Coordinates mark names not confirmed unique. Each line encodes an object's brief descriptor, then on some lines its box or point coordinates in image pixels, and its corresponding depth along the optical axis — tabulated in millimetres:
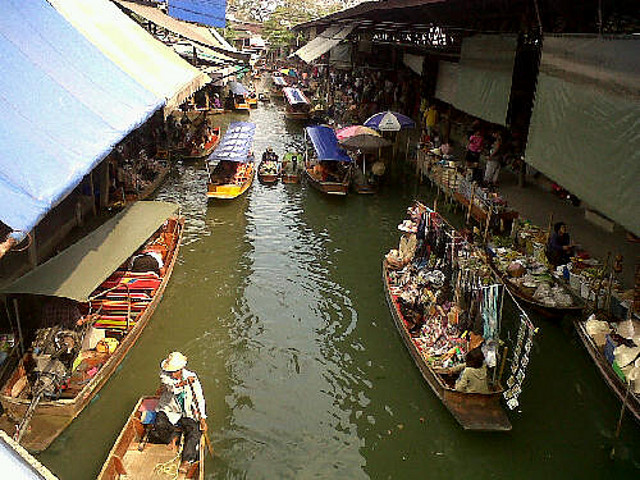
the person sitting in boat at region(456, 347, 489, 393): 8180
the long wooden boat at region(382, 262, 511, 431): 8008
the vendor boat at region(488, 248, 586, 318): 10824
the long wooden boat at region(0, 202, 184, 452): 7719
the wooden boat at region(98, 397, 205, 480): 6680
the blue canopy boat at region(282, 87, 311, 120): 33531
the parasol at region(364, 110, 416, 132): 19828
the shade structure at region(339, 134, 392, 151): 19016
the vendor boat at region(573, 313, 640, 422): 7871
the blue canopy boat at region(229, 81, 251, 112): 35781
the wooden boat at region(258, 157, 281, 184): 20703
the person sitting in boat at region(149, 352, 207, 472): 6930
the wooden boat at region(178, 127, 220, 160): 23391
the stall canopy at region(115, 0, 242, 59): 20125
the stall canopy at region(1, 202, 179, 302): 8586
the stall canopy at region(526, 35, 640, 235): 7816
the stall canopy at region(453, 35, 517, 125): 13641
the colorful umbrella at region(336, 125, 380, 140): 19219
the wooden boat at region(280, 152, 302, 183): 20922
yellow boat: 18141
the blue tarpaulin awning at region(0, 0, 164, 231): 6027
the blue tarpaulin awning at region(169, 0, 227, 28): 30750
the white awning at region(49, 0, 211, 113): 11367
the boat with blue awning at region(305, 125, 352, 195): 18953
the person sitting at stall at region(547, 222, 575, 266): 11734
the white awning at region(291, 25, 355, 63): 26719
